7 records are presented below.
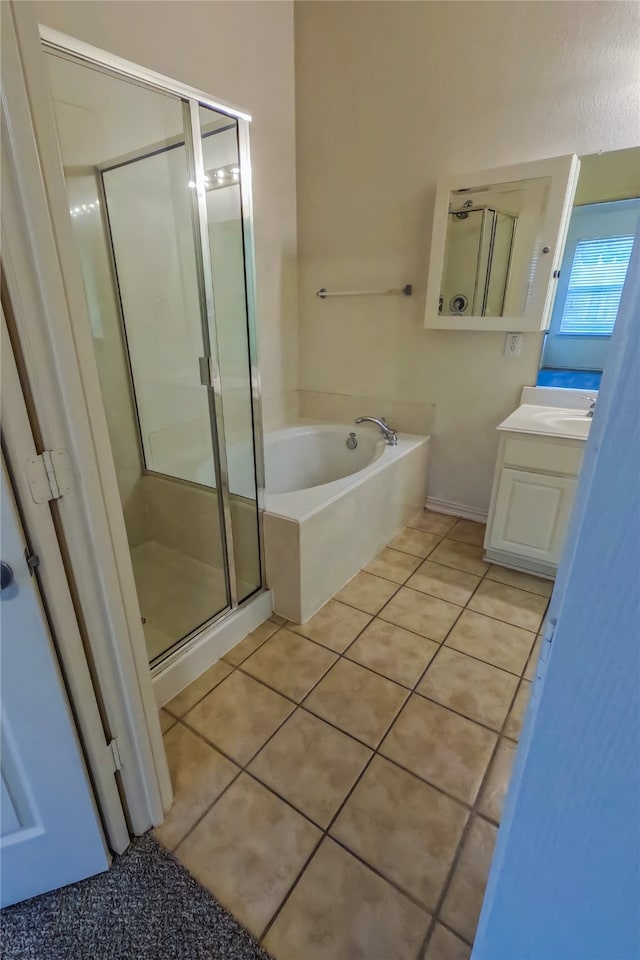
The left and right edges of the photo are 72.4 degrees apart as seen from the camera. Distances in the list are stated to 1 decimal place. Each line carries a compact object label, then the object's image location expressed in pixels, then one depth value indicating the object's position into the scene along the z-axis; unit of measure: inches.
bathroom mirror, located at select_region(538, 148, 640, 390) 79.0
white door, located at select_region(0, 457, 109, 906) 31.8
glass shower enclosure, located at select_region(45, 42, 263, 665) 65.1
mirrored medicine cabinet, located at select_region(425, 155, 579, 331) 82.6
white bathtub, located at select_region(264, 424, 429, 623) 73.3
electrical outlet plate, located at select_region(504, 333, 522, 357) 93.9
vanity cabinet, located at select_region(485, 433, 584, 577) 79.7
